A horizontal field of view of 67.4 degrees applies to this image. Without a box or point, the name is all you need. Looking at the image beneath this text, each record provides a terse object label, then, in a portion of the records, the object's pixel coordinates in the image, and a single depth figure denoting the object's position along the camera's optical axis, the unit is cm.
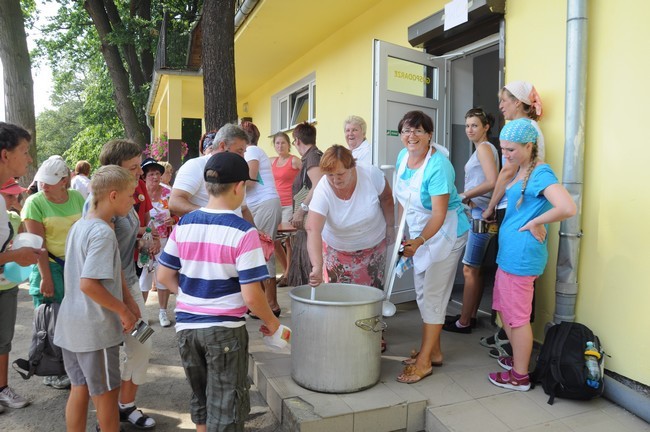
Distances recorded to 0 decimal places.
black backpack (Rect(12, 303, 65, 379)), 292
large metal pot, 276
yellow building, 280
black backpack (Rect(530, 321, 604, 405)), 272
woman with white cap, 296
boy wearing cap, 212
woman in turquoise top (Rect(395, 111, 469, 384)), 302
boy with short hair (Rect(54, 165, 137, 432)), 230
